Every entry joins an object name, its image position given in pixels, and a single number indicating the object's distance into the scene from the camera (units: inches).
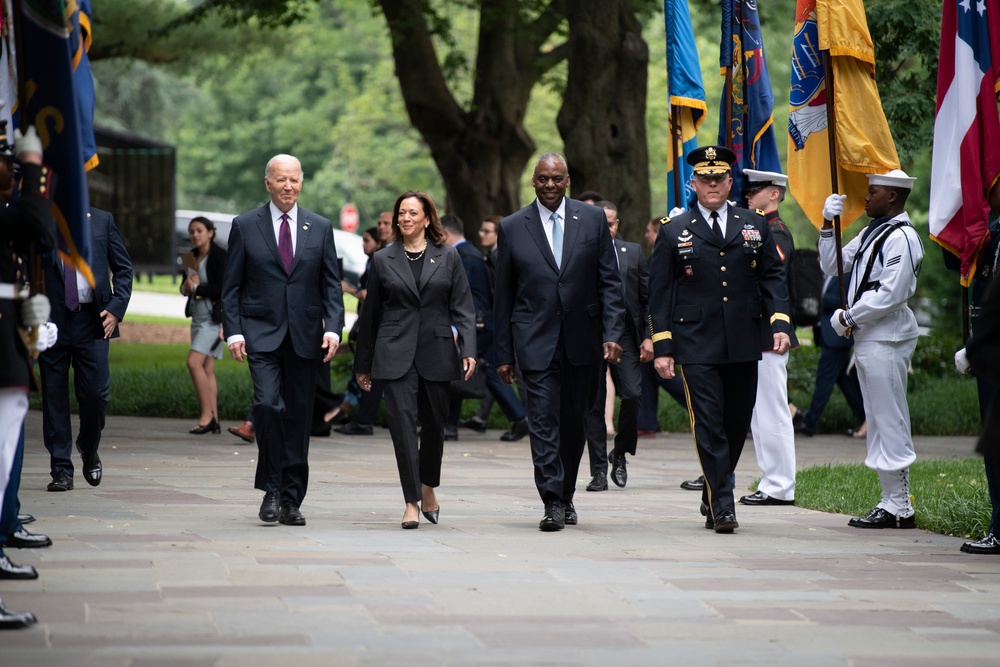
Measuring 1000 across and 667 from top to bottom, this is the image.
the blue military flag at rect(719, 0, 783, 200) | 904.9
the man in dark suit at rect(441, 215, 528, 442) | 1152.8
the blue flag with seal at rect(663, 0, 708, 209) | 941.2
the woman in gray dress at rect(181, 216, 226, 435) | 1131.3
